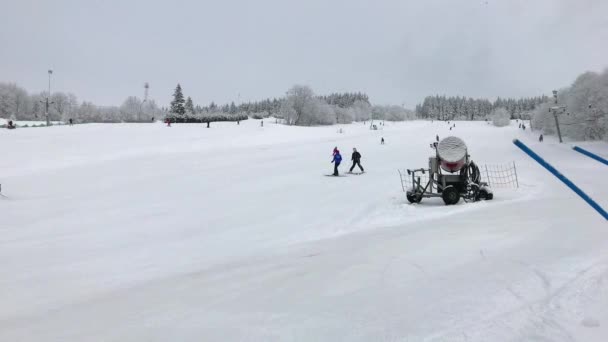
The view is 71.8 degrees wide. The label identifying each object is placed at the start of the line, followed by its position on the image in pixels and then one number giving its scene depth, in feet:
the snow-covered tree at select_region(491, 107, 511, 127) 482.49
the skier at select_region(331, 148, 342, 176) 78.98
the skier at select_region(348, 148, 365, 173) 81.56
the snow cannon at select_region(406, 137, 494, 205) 46.96
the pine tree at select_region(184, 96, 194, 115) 387.34
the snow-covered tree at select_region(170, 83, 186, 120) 316.74
